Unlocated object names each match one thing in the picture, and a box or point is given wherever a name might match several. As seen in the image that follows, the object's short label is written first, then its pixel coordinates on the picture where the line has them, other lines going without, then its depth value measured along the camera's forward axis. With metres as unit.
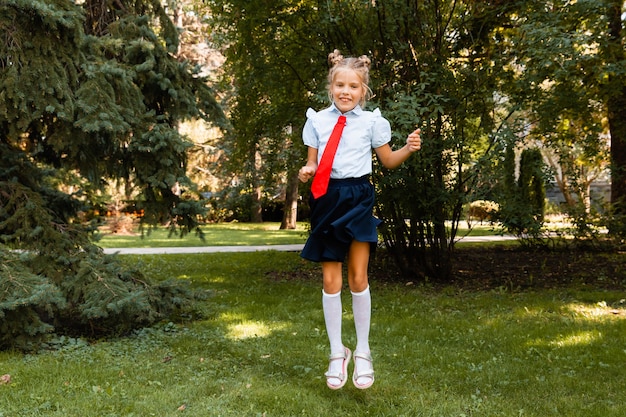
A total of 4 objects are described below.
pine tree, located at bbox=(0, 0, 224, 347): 4.63
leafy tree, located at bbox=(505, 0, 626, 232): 6.16
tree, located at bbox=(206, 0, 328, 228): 7.86
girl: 3.45
